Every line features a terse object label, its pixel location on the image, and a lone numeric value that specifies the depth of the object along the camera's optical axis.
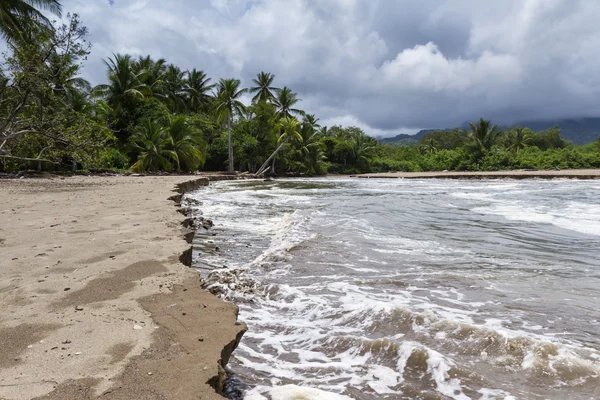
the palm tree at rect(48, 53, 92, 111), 15.62
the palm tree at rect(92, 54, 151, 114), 33.25
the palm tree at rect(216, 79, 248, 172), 38.78
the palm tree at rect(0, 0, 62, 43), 18.30
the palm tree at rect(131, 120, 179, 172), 30.73
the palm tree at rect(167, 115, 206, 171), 32.22
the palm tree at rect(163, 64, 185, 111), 43.39
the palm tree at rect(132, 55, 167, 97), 36.24
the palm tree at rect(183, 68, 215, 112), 45.19
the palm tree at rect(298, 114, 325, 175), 47.72
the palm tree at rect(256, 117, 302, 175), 40.47
